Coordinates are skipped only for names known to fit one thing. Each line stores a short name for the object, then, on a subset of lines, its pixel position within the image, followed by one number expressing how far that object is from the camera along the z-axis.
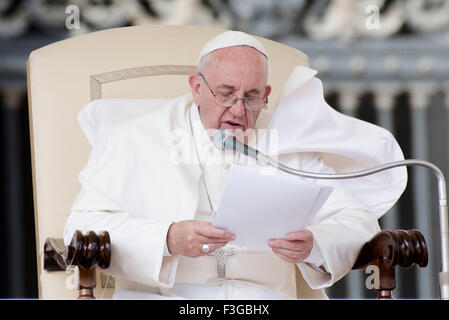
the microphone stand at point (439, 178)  4.30
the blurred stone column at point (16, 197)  8.82
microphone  4.57
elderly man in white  5.28
